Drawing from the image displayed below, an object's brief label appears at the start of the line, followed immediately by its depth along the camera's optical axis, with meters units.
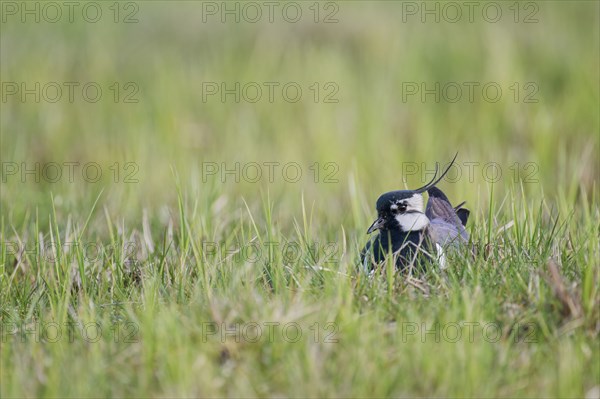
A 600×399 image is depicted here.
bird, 7.38
